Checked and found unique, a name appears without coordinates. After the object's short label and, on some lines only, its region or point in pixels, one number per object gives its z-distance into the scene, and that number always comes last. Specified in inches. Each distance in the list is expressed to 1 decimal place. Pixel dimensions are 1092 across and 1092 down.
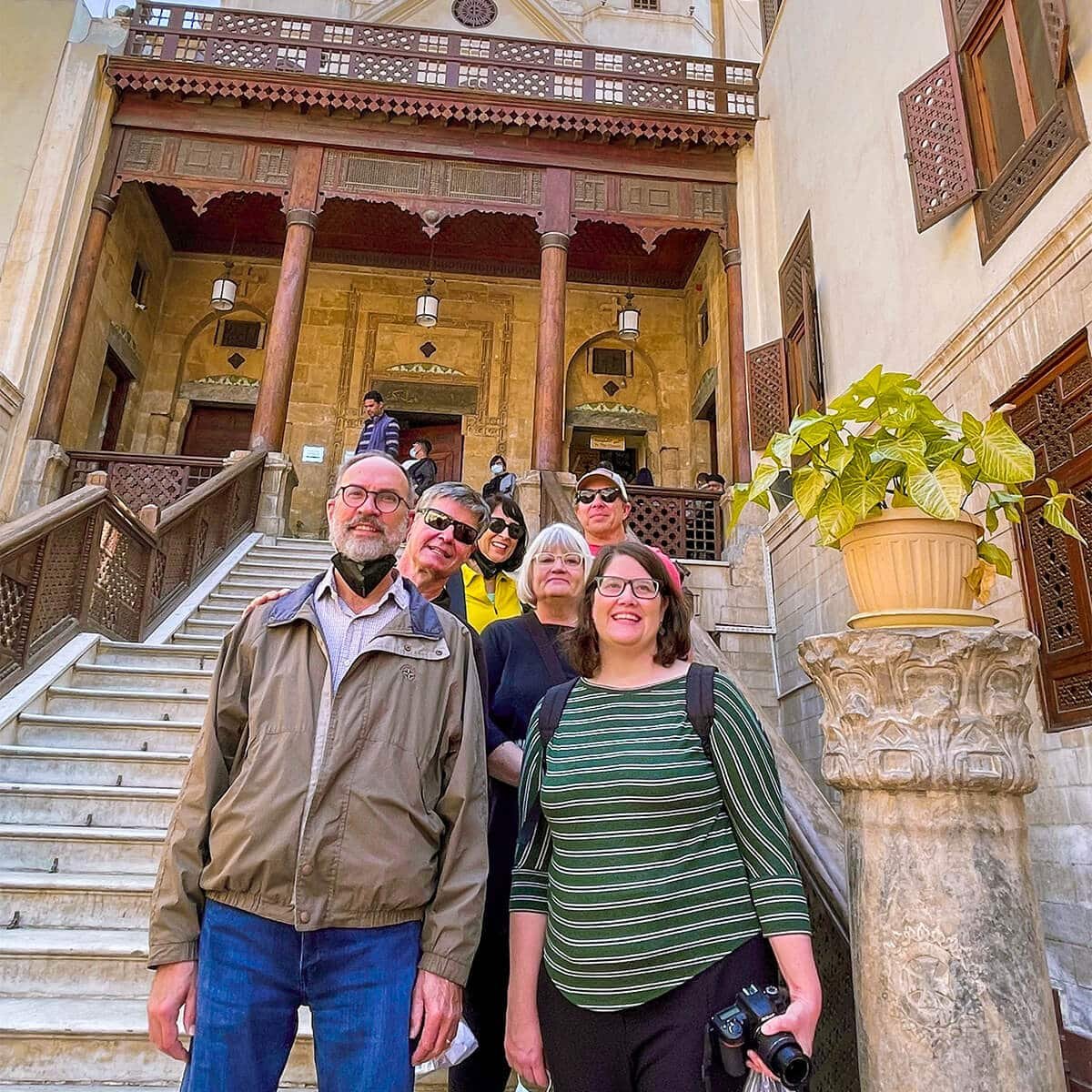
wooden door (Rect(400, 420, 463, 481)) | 519.5
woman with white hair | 77.5
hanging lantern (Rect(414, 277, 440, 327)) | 425.1
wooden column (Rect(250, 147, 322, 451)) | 366.3
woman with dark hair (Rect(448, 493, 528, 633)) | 107.5
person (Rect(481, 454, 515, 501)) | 264.7
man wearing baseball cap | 120.6
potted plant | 79.4
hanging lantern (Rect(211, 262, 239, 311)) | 420.2
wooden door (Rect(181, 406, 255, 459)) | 505.7
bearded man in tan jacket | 60.6
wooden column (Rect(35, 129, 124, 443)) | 351.3
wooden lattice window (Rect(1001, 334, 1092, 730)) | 157.9
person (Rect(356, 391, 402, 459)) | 247.6
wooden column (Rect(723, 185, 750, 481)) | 371.6
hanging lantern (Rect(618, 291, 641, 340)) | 438.9
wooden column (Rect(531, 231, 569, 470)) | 362.6
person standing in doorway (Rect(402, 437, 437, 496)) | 295.8
